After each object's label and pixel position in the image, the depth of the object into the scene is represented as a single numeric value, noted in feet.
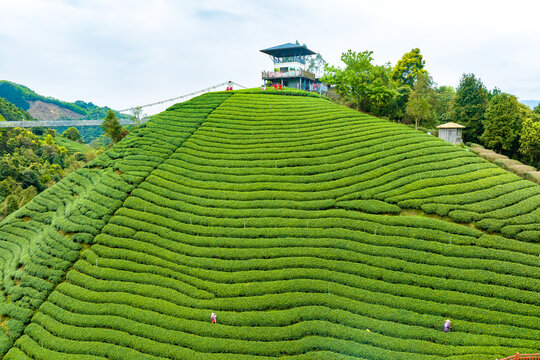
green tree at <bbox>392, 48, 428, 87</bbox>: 181.78
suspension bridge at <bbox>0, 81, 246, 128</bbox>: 224.98
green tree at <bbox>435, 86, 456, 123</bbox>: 131.54
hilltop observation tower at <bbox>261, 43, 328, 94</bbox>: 167.12
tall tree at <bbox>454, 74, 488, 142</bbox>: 120.26
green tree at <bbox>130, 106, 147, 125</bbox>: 167.34
